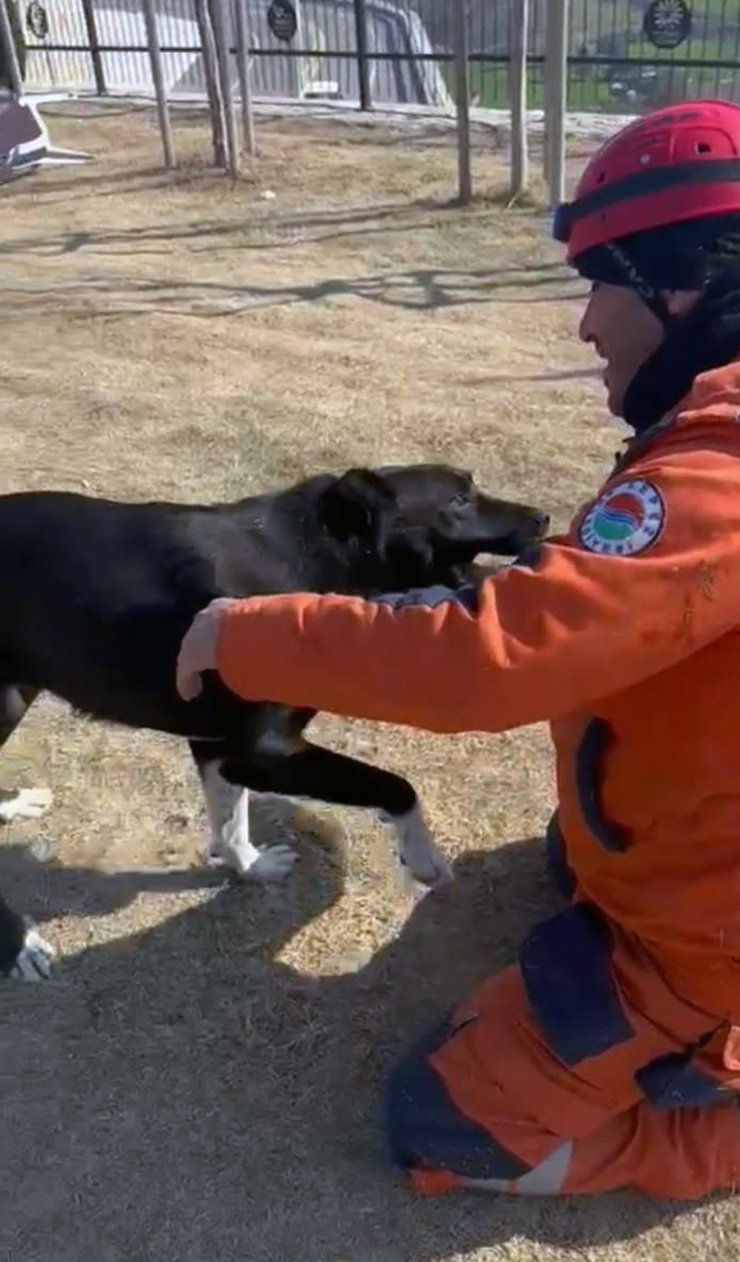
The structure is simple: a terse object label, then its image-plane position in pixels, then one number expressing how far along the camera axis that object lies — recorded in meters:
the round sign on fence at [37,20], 15.72
